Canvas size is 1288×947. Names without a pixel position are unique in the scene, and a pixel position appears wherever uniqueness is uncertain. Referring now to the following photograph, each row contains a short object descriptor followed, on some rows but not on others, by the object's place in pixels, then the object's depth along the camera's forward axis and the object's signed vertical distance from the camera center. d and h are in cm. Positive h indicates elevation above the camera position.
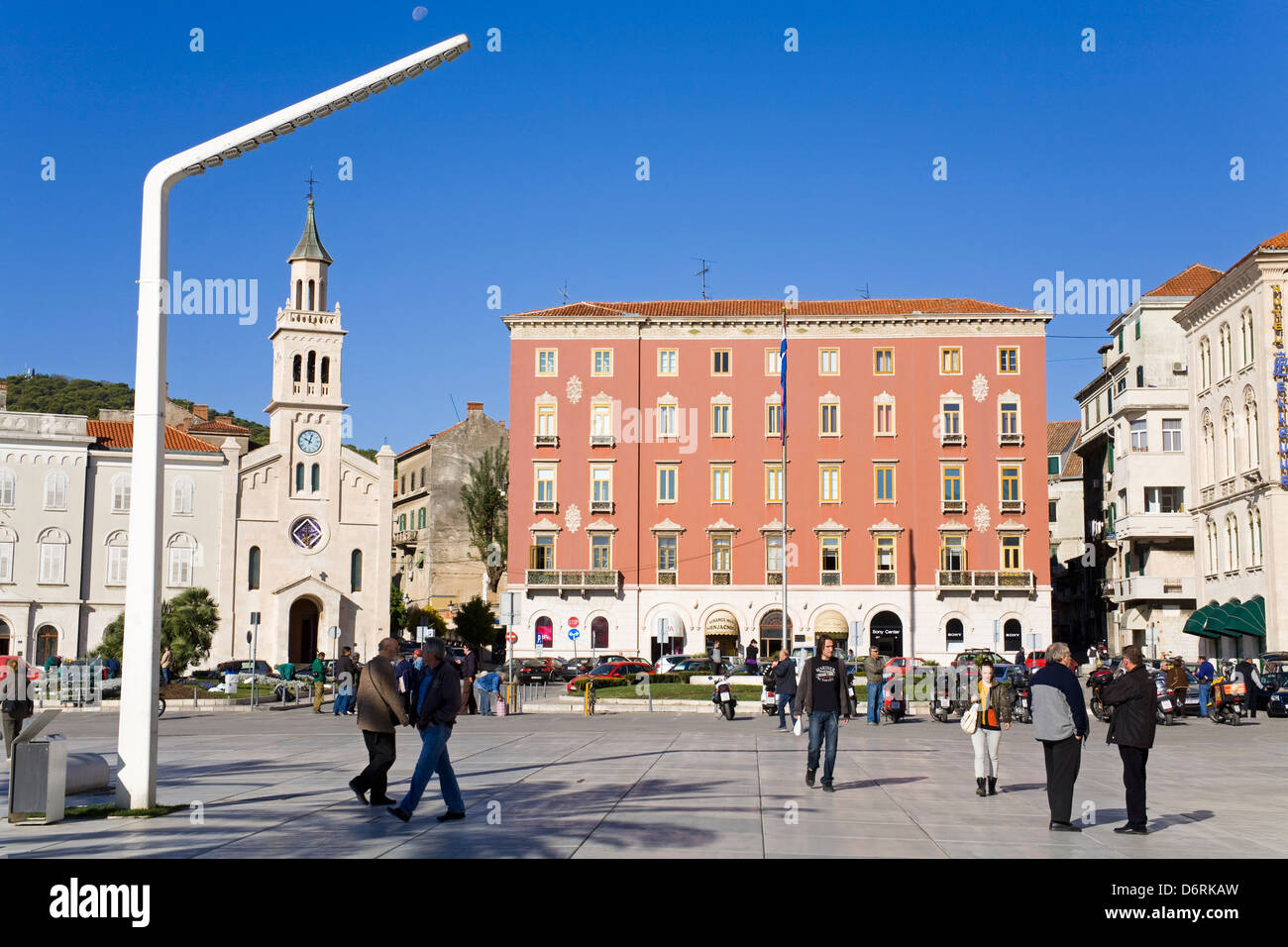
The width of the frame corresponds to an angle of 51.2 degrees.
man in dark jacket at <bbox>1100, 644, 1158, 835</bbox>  1259 -100
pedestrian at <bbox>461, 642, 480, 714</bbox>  2936 -112
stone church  6794 +518
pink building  6606 +705
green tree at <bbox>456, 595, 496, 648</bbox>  7244 -7
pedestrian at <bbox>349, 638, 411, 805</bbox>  1358 -92
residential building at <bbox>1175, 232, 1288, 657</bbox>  4994 +656
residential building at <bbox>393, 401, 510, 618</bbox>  9075 +685
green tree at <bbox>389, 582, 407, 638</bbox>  8419 +59
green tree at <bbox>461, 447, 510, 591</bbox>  8488 +697
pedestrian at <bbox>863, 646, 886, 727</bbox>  2975 -132
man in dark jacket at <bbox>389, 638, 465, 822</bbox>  1290 -104
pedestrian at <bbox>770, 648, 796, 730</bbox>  2748 -124
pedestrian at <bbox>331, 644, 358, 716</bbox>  3447 -155
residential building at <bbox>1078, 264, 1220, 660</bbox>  6238 +627
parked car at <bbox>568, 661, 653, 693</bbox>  5411 -198
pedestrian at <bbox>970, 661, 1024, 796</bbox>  1516 -120
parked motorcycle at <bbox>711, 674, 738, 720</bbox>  3262 -191
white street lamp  1311 +215
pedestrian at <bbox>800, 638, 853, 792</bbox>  1581 -94
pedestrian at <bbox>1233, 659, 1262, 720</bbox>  3277 -155
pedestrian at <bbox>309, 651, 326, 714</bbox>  3609 -176
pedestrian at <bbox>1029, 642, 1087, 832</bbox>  1262 -106
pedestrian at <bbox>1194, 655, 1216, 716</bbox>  3259 -152
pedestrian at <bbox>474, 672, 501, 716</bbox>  3409 -176
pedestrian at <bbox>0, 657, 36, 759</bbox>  2066 -108
